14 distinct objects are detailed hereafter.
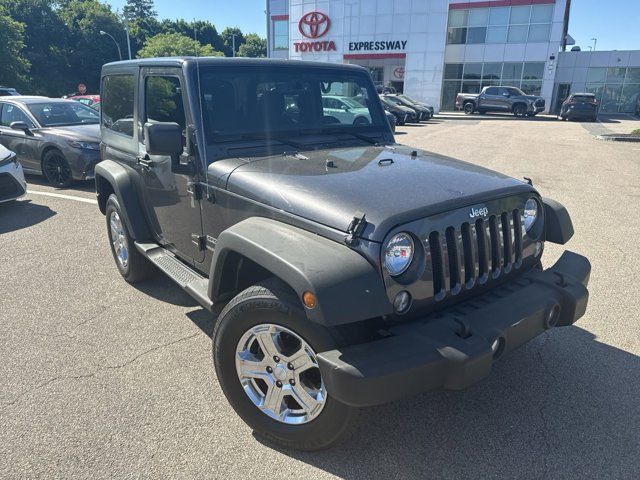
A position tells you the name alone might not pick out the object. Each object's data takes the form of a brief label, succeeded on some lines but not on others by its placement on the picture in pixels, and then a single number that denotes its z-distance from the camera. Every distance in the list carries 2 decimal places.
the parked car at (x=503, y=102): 30.83
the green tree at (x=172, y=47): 46.75
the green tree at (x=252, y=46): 89.00
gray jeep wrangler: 2.11
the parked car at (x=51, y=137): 8.48
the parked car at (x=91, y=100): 17.65
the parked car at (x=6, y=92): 20.09
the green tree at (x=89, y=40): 54.09
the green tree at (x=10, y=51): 27.30
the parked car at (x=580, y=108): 27.55
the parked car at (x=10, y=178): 7.12
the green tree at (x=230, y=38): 97.75
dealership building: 34.56
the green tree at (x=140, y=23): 66.88
